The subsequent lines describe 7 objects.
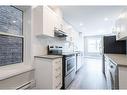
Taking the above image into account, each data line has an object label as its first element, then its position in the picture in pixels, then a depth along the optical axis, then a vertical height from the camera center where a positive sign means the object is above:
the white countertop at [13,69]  1.19 -0.40
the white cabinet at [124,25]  1.63 +0.52
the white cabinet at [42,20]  1.75 +0.68
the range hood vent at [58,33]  2.28 +0.50
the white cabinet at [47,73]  1.63 -0.57
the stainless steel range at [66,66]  1.99 -0.53
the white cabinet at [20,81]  1.21 -0.62
